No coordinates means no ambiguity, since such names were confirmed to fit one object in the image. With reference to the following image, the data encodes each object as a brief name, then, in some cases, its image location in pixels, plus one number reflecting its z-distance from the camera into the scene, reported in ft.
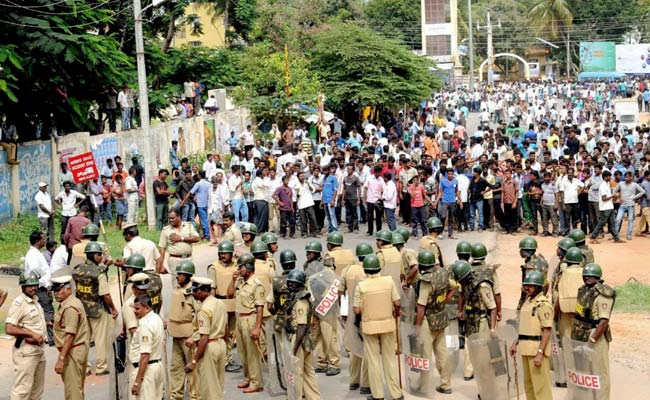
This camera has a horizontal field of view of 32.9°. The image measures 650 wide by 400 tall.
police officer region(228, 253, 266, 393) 40.32
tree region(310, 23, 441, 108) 121.90
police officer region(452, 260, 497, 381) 39.40
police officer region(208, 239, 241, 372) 42.45
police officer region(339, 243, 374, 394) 41.01
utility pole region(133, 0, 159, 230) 75.41
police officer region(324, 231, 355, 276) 44.86
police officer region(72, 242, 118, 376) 41.19
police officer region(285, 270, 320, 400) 37.65
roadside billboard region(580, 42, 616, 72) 263.08
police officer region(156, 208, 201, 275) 47.73
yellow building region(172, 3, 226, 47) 200.54
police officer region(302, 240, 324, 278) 42.37
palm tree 257.14
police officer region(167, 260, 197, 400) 38.01
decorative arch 288.47
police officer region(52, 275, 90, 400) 36.68
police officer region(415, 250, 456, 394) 39.63
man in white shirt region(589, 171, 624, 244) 72.90
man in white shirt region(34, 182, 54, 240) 68.59
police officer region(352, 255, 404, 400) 38.50
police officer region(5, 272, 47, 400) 36.65
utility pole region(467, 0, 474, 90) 188.14
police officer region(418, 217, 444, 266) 45.93
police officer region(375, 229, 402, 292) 44.63
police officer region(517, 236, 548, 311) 41.67
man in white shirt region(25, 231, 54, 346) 47.26
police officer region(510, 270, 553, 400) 36.11
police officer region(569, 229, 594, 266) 43.70
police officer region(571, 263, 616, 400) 36.29
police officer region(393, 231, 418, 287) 44.06
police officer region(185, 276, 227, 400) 36.32
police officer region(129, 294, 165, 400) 33.73
